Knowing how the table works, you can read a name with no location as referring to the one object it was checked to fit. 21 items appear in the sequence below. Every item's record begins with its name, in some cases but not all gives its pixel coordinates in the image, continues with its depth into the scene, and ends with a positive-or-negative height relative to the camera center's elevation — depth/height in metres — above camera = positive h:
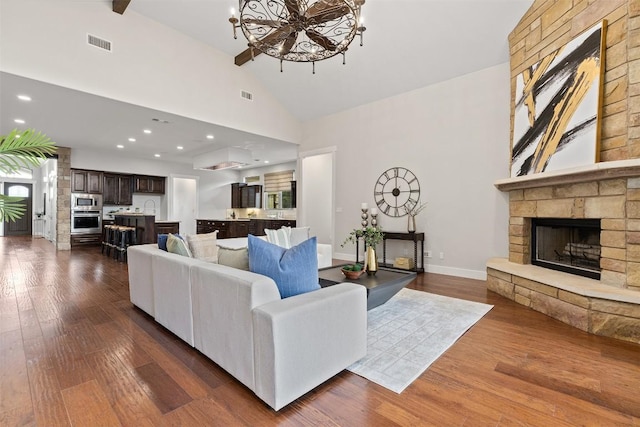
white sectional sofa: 1.61 -0.72
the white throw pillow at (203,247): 3.01 -0.37
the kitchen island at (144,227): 6.67 -0.37
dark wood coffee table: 2.81 -0.69
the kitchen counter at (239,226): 9.02 -0.45
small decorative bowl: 3.05 -0.64
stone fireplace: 2.62 +0.16
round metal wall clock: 5.45 +0.41
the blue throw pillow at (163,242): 3.20 -0.34
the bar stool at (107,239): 7.07 -0.71
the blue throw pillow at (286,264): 1.98 -0.35
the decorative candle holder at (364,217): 5.75 -0.09
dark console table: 5.13 -0.45
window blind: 9.25 +1.00
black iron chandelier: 2.59 +1.78
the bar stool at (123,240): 6.31 -0.65
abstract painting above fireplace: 2.92 +1.18
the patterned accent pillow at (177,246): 2.86 -0.34
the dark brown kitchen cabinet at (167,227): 7.14 -0.39
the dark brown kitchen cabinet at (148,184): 9.46 +0.88
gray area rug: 2.04 -1.07
